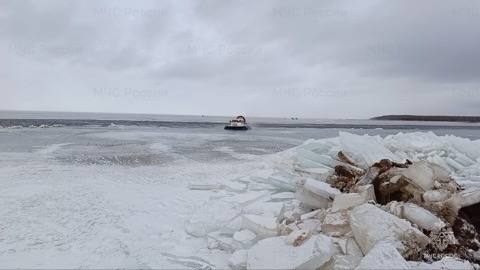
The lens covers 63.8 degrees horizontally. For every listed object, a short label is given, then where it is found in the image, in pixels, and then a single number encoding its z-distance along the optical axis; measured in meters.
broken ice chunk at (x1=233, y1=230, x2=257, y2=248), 3.85
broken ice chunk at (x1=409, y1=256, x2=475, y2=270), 2.94
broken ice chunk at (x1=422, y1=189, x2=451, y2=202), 3.96
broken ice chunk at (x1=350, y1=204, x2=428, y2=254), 3.21
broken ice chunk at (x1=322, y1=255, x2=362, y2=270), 3.08
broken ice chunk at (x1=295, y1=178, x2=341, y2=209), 4.61
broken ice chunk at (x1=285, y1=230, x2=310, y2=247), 3.45
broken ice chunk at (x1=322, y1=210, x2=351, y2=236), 3.59
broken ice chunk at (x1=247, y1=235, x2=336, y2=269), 3.02
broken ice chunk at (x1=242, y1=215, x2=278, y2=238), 3.91
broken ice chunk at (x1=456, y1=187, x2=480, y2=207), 3.97
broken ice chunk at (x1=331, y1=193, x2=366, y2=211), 3.98
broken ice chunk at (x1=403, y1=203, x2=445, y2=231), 3.50
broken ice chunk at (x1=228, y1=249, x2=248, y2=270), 3.36
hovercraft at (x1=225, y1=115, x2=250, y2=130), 38.09
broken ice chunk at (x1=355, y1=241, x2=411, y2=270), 2.82
